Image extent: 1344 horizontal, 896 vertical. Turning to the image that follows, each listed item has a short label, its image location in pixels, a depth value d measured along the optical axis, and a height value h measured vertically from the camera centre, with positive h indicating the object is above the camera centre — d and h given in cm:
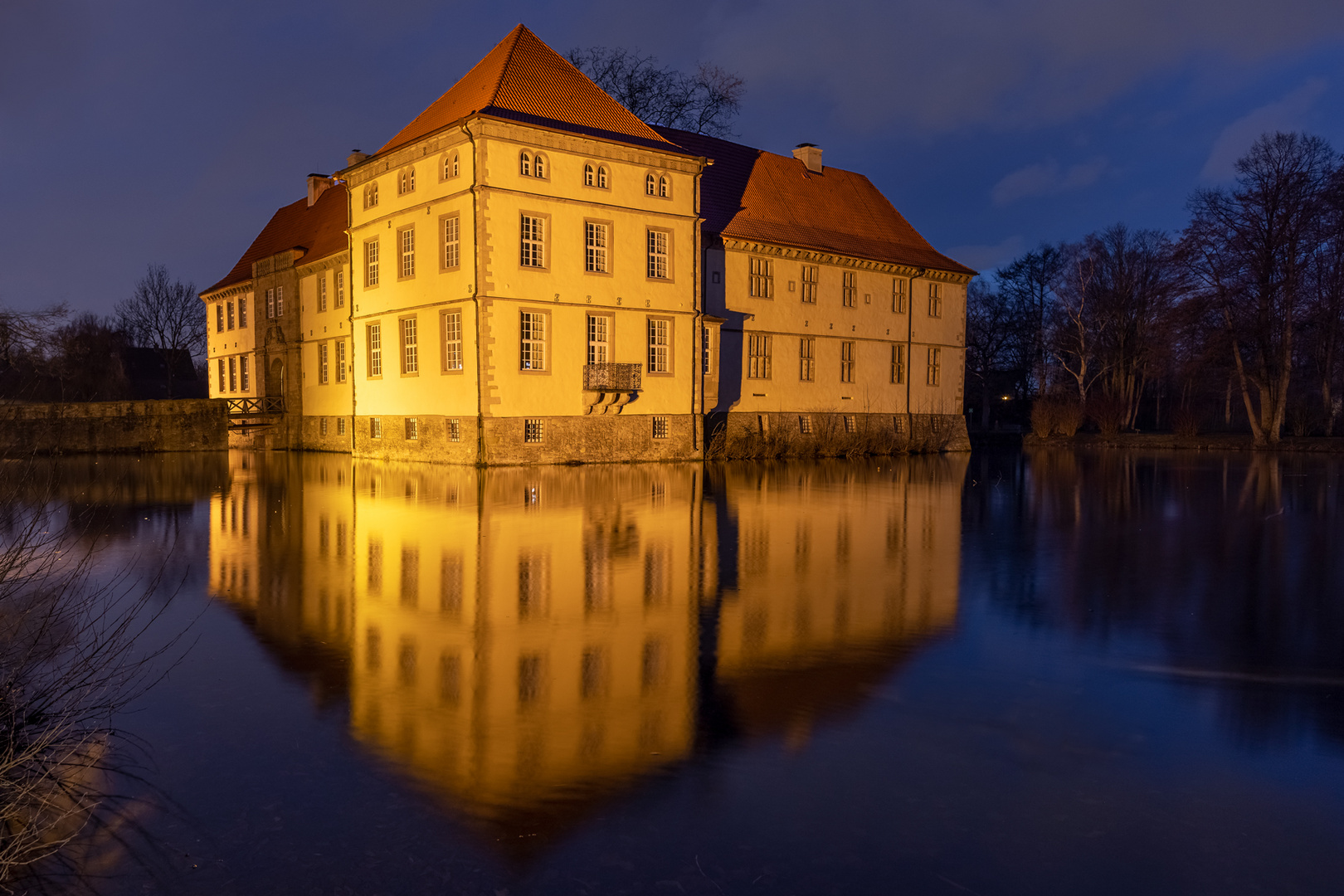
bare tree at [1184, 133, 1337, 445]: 4288 +760
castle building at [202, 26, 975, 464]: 2866 +432
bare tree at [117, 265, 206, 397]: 7825 +795
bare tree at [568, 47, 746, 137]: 4375 +1502
